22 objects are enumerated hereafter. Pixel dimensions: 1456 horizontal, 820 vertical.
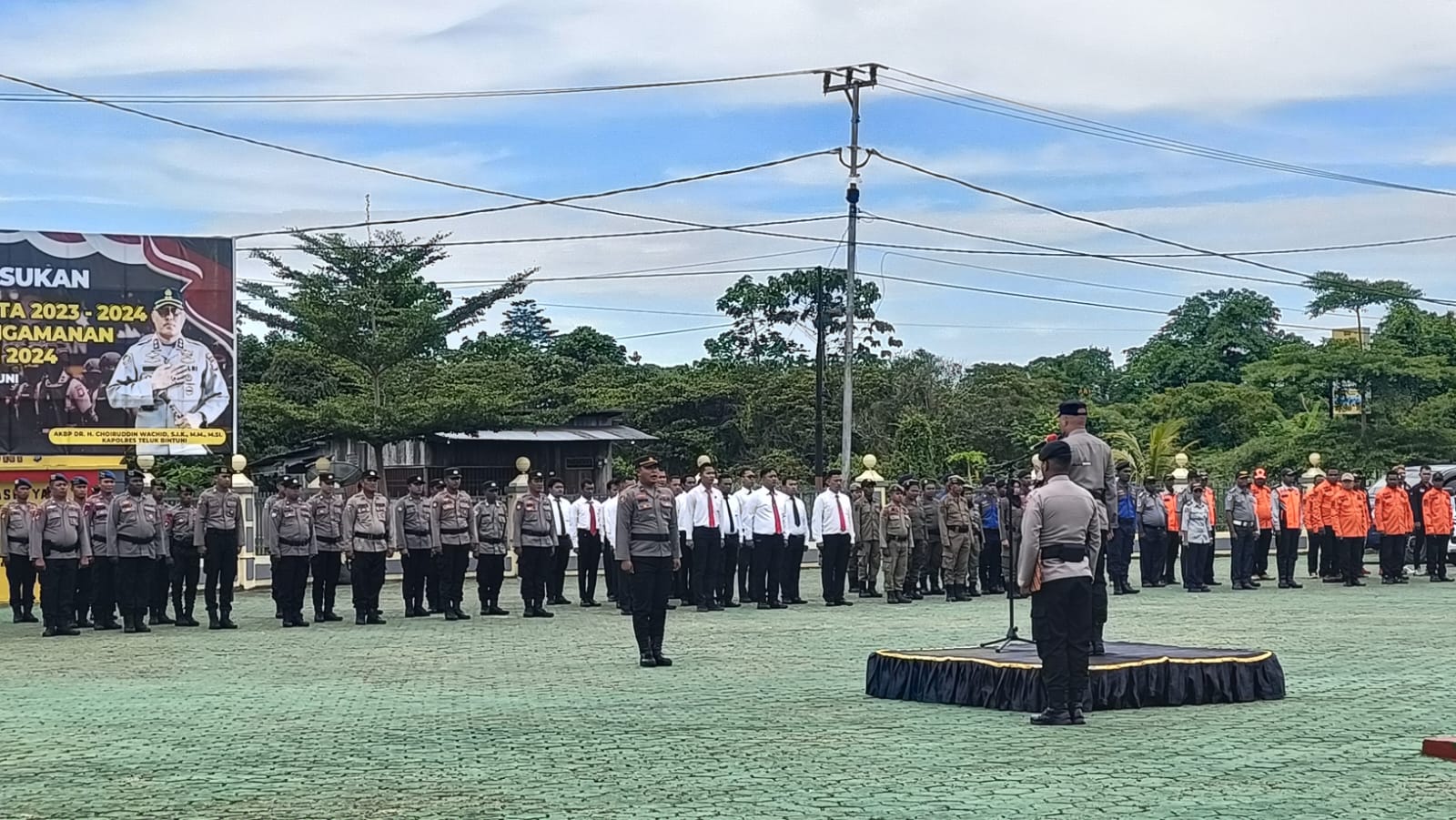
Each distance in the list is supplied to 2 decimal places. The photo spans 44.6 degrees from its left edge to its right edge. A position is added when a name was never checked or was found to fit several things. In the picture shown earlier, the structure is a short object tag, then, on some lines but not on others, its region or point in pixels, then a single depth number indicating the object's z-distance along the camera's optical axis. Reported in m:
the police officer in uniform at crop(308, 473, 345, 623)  19.80
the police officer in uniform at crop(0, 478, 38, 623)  20.22
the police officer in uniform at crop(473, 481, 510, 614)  20.98
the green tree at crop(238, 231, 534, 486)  36.25
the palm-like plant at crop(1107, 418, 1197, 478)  43.25
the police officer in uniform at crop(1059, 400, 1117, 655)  11.34
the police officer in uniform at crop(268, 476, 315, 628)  19.45
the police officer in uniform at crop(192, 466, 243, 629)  19.34
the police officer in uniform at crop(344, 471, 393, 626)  19.62
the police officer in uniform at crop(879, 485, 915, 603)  22.41
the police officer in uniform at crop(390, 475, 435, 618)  20.59
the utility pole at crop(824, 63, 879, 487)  37.25
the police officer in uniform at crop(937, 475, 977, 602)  22.81
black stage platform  10.61
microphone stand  12.34
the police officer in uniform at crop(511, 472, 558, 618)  20.58
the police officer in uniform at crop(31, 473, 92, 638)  19.09
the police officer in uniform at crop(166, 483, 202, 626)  19.75
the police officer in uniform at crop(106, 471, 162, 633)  19.16
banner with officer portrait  22.80
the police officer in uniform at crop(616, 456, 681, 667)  14.09
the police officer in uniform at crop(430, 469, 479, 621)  20.53
